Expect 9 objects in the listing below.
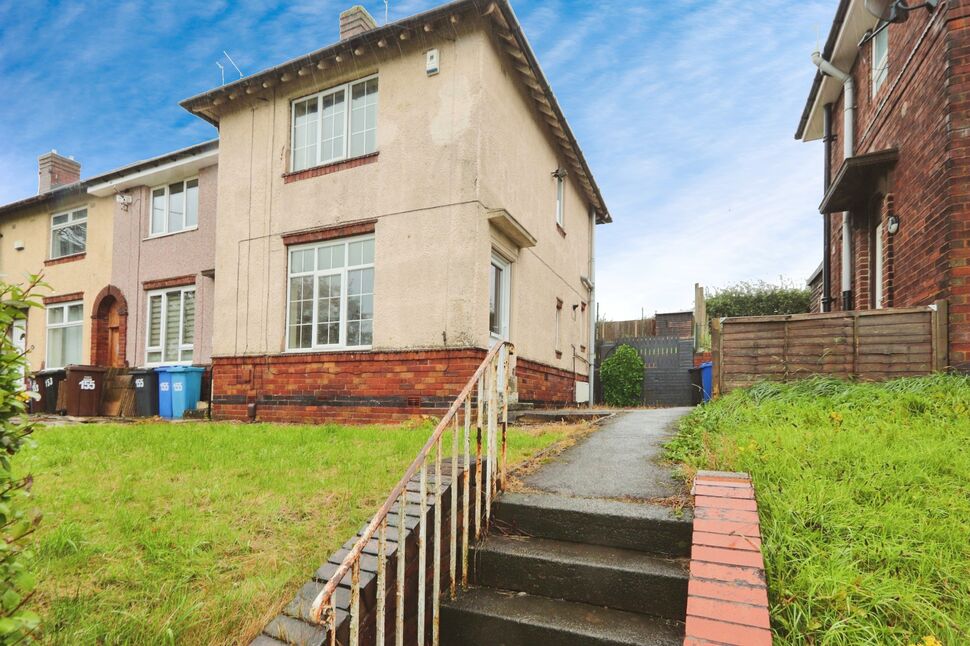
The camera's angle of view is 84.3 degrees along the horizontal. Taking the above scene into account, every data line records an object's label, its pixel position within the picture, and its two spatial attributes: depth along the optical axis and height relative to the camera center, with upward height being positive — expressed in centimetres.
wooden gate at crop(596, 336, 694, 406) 1388 -65
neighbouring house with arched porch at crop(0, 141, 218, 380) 1182 +192
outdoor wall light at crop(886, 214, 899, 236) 714 +167
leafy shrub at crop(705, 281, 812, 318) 1888 +173
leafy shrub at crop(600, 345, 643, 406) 1373 -85
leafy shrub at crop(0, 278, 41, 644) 135 -39
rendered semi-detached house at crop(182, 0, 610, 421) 770 +195
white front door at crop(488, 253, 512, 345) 878 +79
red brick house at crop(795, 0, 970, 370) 568 +247
